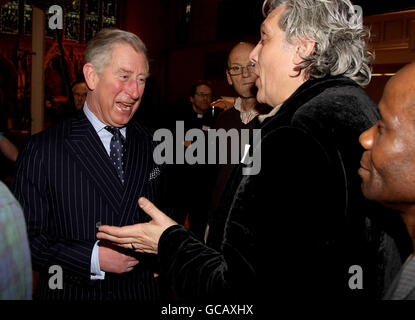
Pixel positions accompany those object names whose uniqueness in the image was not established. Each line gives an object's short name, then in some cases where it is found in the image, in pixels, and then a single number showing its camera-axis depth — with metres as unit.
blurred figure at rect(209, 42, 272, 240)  2.78
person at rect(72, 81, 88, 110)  4.46
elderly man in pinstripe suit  1.51
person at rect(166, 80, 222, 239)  3.82
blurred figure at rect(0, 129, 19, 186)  2.90
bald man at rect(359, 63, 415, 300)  0.89
